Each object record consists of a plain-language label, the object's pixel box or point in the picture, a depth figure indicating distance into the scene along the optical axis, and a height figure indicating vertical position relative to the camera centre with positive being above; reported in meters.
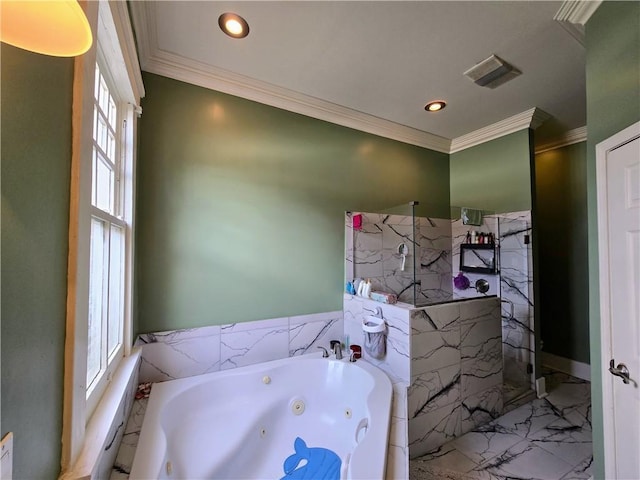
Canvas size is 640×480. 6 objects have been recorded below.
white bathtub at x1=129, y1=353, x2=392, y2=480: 1.41 -1.15
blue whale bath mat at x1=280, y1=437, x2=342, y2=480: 1.57 -1.39
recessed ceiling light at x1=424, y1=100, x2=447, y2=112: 2.33 +1.30
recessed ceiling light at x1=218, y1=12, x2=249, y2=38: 1.49 +1.32
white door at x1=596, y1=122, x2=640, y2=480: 1.18 -0.24
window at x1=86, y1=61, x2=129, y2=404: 1.18 +0.02
